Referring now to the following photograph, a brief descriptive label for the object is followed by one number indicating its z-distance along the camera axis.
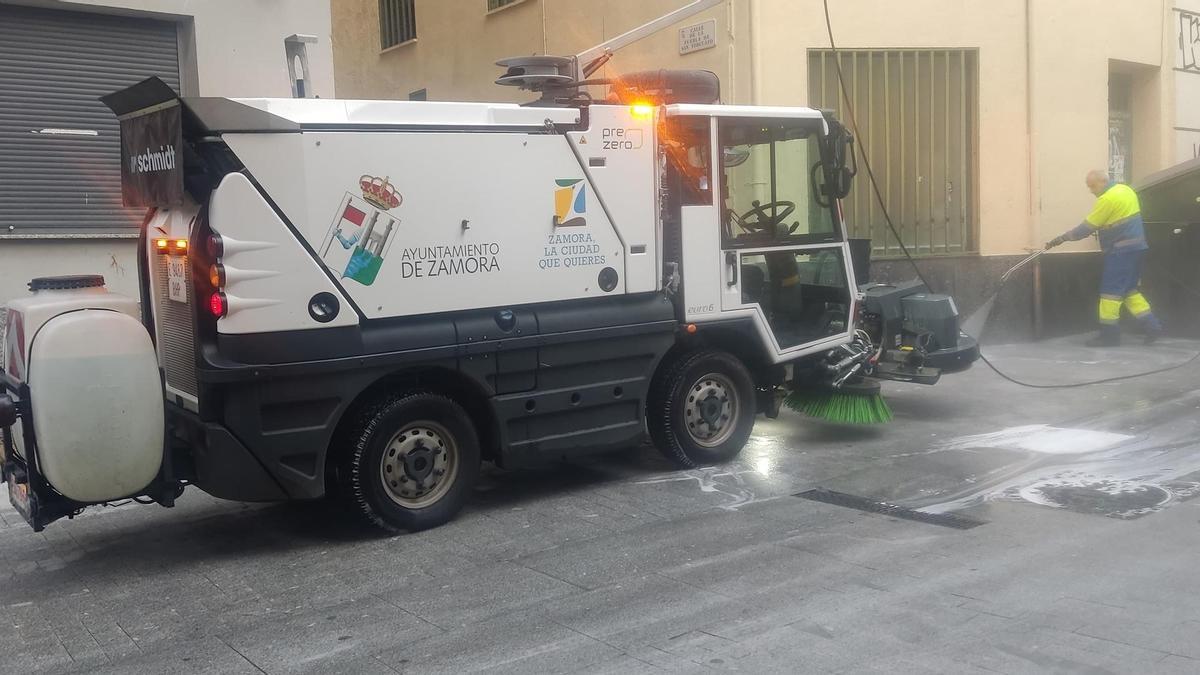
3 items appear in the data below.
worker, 12.11
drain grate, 5.99
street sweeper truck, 5.34
